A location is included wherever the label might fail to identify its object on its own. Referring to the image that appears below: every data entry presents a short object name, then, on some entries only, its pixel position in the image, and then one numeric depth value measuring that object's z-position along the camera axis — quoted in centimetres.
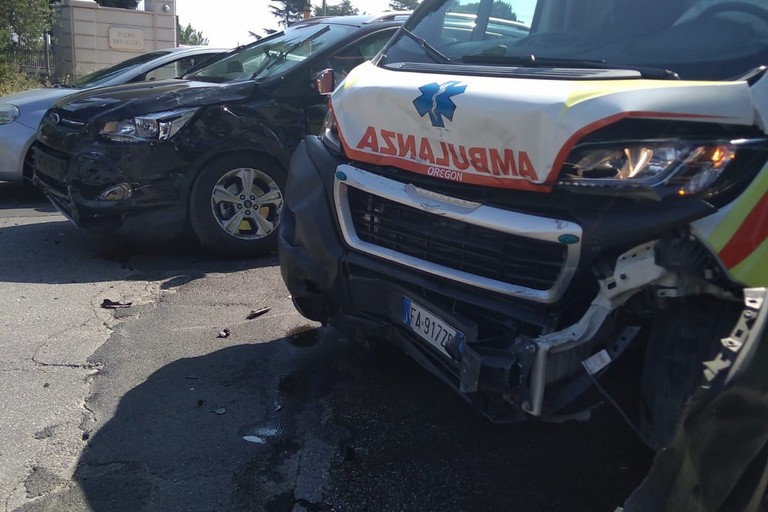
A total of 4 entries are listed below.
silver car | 791
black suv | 572
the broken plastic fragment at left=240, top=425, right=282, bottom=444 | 355
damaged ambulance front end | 245
